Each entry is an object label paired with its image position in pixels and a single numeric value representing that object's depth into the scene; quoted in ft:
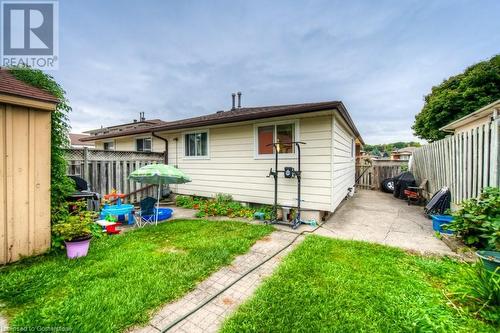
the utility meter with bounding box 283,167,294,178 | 17.80
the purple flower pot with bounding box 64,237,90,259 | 10.83
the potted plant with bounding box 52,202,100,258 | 10.88
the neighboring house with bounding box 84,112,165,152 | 31.33
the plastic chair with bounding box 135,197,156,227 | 18.21
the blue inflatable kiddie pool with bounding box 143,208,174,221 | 19.39
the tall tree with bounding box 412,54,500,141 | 39.24
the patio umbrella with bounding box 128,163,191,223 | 16.03
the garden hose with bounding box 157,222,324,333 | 6.44
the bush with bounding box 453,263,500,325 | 6.59
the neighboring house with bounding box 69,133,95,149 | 95.59
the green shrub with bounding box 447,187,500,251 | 10.78
